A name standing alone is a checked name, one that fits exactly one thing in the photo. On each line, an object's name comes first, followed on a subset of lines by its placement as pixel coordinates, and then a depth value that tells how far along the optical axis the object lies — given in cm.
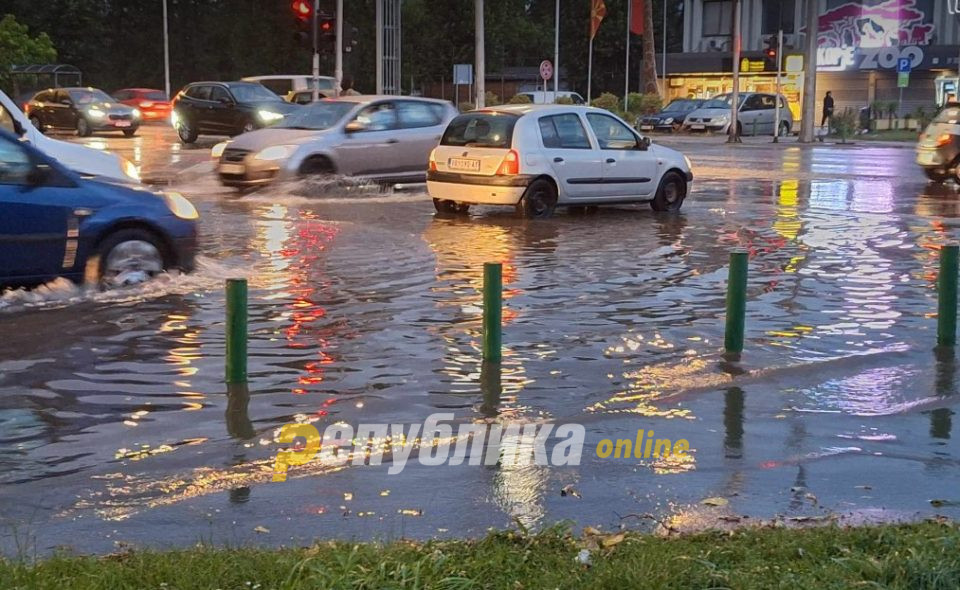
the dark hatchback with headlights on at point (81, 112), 3812
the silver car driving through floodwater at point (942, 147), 2292
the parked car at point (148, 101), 4725
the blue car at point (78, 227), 960
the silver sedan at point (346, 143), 1920
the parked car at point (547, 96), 4772
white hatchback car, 1619
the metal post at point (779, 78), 4218
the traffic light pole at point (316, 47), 2556
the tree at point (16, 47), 4153
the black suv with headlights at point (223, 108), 3303
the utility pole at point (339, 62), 2884
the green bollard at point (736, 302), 820
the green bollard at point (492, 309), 770
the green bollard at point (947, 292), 845
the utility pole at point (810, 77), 4041
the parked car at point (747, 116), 4512
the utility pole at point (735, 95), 4095
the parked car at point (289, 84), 4016
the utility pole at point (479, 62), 2898
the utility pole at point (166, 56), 6247
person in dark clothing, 4862
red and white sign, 4396
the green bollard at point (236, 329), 718
